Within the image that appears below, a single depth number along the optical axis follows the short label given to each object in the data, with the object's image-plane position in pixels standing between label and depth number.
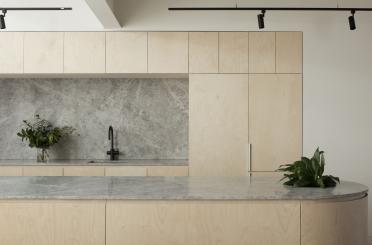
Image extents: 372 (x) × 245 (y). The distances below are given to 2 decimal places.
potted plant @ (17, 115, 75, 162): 5.82
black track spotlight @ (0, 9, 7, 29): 4.68
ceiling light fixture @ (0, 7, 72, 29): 4.68
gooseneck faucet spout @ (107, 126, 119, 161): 5.98
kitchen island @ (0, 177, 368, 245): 3.06
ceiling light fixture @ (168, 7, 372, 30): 4.78
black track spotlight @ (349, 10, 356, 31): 4.91
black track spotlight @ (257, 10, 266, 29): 4.81
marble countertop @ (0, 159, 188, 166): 5.43
